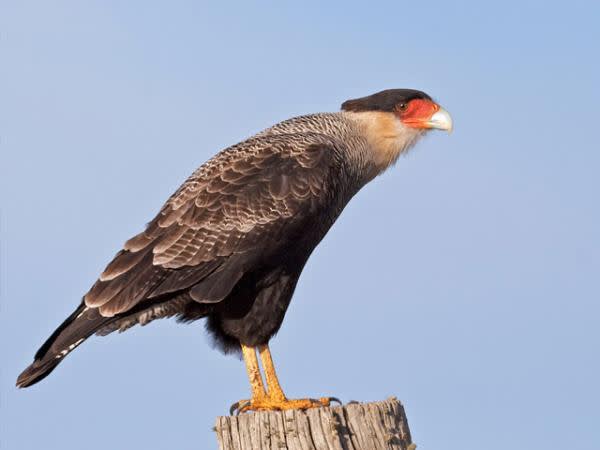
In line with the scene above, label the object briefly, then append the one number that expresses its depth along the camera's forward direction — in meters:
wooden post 12.54
